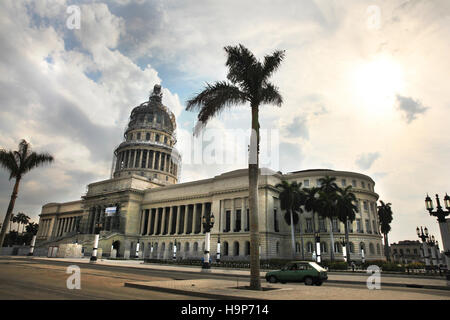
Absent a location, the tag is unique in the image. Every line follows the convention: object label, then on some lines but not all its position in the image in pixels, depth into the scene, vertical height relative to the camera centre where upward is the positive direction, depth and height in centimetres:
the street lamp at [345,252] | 4511 +65
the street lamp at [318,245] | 3770 +134
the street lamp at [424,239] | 3466 +216
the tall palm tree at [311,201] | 5053 +920
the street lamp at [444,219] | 1894 +257
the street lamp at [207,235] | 3158 +196
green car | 1788 -113
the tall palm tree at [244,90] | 1720 +957
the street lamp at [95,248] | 4198 +37
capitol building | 5888 +911
